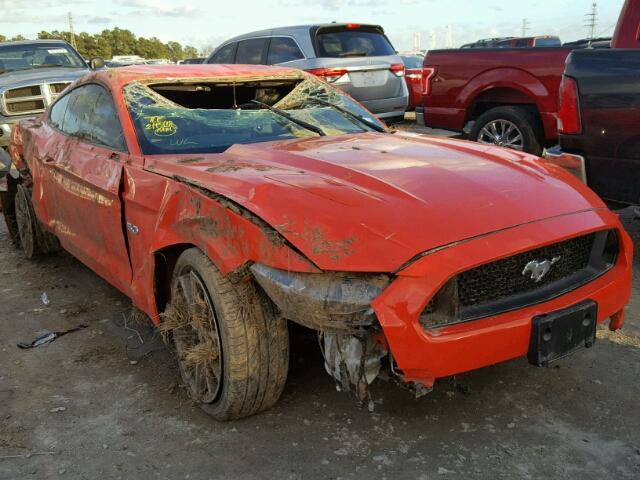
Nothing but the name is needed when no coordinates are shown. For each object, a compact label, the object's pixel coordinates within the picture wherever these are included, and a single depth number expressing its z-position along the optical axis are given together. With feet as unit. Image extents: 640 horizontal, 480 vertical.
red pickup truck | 23.38
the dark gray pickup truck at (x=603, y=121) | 13.69
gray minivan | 30.55
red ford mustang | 7.42
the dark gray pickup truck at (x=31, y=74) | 30.25
